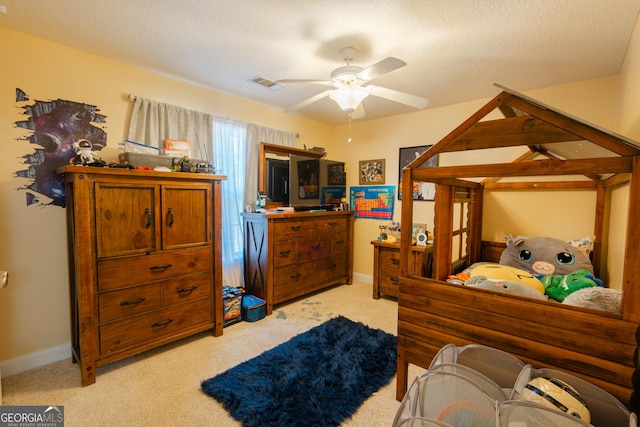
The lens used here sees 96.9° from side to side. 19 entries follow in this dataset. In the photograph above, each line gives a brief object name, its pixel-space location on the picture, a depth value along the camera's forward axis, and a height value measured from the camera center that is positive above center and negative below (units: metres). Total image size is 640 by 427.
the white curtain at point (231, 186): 3.11 +0.08
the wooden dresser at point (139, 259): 1.88 -0.51
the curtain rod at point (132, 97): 2.46 +0.83
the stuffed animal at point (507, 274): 2.10 -0.59
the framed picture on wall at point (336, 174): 3.99 +0.30
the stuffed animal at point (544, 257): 2.31 -0.50
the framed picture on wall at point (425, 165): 3.63 +0.42
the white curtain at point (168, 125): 2.50 +0.64
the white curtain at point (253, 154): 3.34 +0.48
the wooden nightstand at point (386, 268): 3.45 -0.89
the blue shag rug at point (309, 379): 1.65 -1.27
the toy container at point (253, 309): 2.87 -1.17
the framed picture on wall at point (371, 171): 4.09 +0.36
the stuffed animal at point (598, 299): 1.45 -0.53
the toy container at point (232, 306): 2.76 -1.11
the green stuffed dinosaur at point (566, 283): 1.94 -0.61
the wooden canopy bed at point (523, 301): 1.14 -0.51
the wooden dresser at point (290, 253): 3.05 -0.69
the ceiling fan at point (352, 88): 1.95 +0.79
